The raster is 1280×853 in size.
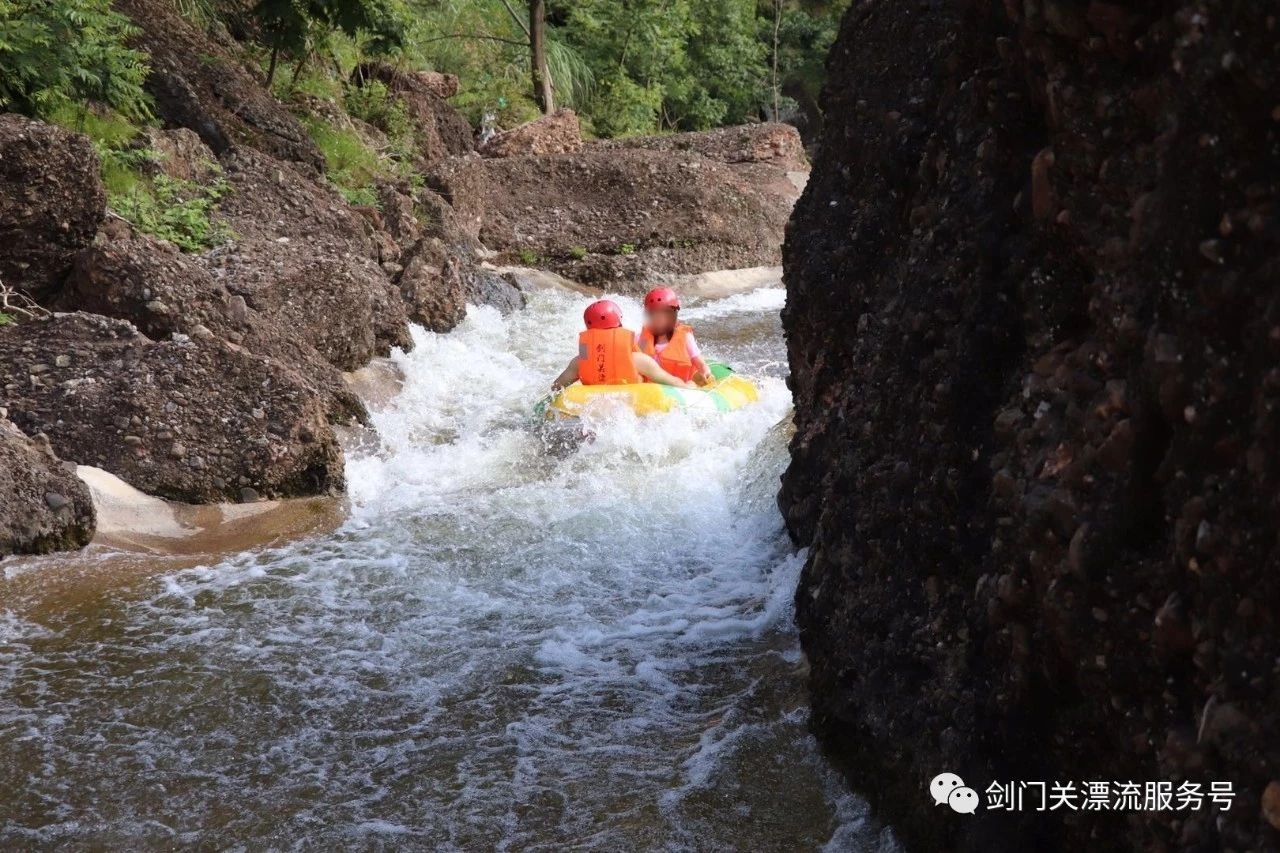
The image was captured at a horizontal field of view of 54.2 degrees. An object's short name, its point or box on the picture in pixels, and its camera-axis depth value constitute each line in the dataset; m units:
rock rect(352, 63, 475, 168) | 15.64
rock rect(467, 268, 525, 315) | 12.09
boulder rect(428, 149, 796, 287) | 14.13
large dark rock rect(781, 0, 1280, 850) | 2.02
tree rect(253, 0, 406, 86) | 12.24
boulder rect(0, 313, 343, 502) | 6.29
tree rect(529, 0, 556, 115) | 18.38
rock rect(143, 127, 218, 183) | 9.82
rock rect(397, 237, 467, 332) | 10.64
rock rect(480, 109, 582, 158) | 16.47
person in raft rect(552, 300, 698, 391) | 8.20
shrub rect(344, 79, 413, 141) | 15.17
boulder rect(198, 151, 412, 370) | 8.48
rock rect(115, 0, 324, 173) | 10.89
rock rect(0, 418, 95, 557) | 5.45
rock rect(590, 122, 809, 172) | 17.34
